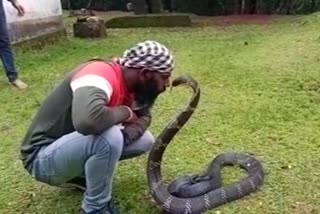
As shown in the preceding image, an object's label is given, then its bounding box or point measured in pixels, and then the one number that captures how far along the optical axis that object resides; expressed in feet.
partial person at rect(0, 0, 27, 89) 18.37
